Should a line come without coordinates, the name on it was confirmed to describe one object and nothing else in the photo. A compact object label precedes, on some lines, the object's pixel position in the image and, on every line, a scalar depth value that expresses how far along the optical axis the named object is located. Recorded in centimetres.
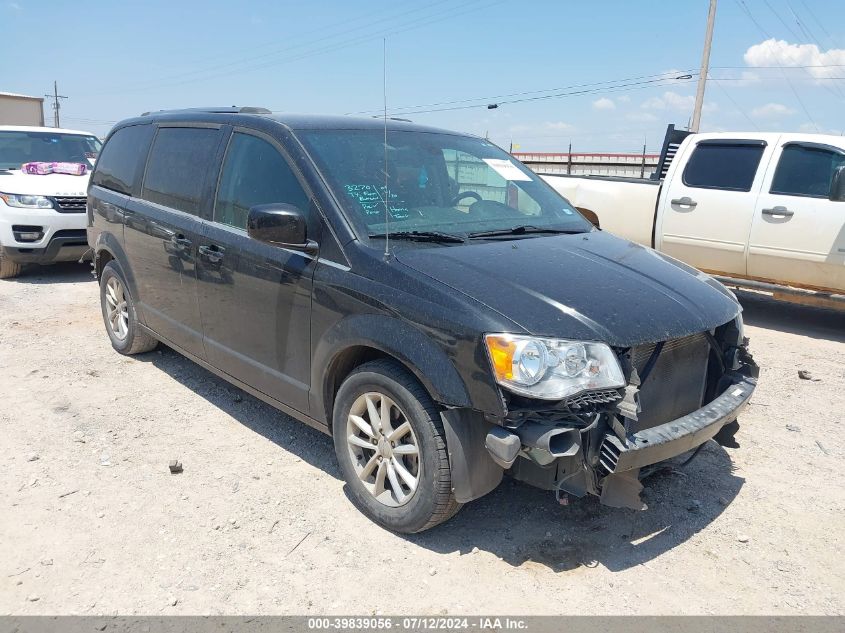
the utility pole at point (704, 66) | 2172
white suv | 862
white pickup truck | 677
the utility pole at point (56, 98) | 6694
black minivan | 277
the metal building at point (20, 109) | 1914
